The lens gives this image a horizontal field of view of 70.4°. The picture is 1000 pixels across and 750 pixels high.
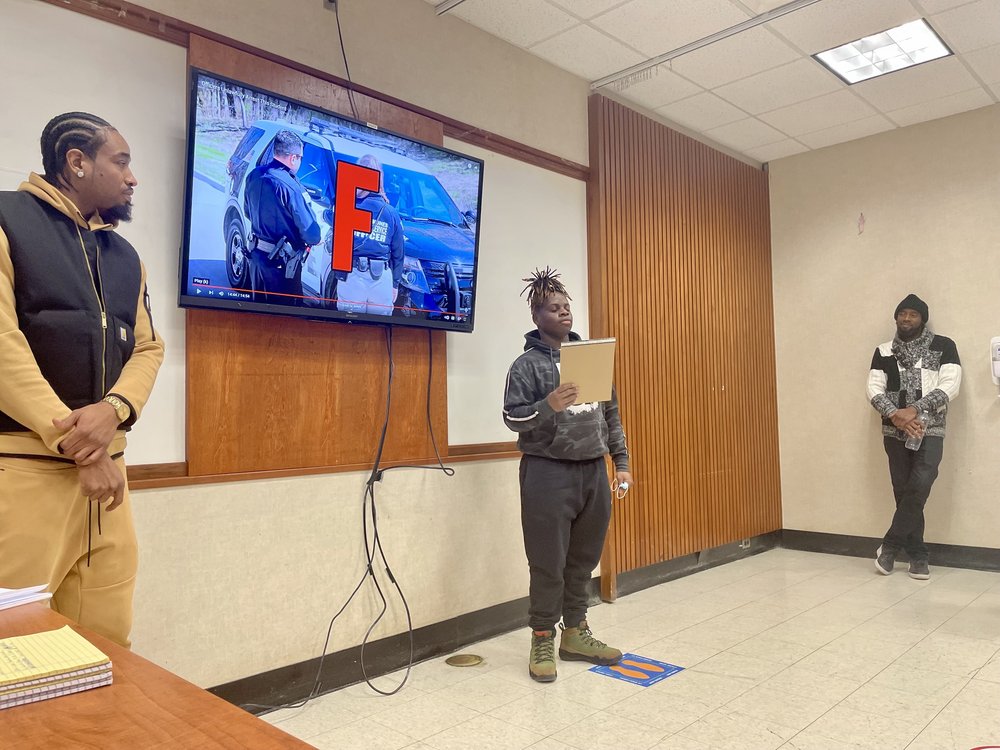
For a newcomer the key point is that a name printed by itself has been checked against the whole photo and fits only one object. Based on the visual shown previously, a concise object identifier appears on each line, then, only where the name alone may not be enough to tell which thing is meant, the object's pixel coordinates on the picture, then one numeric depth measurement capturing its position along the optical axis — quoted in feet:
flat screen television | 7.86
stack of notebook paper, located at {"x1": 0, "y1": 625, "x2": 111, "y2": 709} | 2.51
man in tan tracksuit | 4.83
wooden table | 2.20
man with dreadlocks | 9.35
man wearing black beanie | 14.94
